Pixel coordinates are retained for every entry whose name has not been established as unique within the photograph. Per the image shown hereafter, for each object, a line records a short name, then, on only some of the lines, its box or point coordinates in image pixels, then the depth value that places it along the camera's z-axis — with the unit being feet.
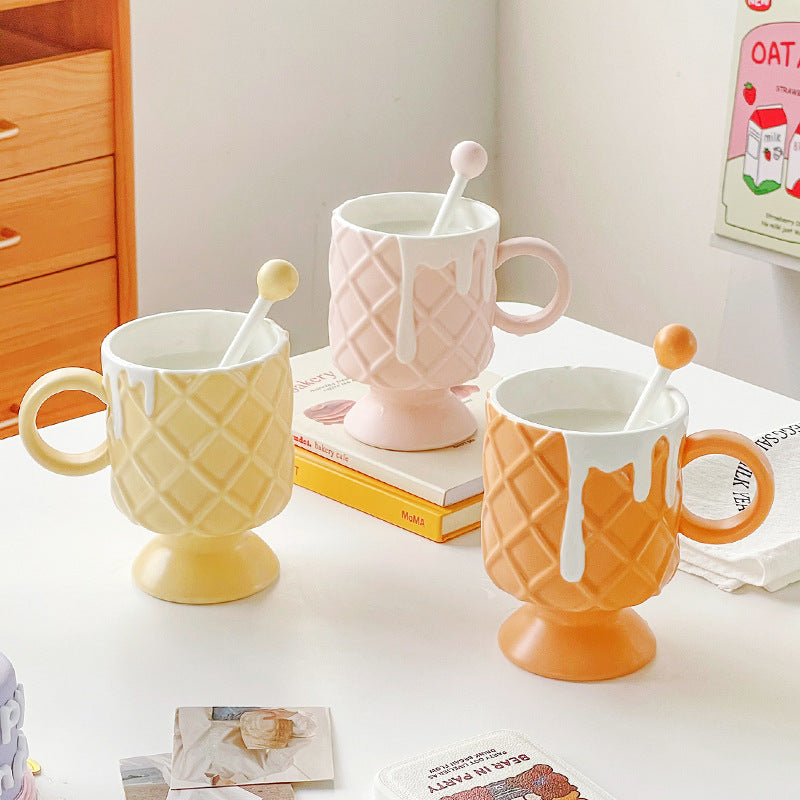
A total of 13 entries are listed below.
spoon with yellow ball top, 3.81
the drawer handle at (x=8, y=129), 5.85
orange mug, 3.62
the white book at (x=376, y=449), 4.17
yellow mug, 3.79
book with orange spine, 4.14
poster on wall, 6.23
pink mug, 4.11
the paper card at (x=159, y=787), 3.50
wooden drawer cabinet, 5.95
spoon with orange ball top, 3.64
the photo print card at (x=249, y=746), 3.54
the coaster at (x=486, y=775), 3.50
